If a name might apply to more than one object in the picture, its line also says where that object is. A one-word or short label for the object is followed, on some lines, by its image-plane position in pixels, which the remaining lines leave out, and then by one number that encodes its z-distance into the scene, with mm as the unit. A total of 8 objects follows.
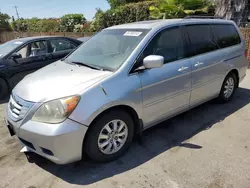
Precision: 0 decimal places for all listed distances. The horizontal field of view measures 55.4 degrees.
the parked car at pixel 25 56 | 5786
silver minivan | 2561
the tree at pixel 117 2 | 16869
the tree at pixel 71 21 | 16078
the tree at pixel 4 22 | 27134
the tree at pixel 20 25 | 22156
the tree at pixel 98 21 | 13040
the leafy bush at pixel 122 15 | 11328
